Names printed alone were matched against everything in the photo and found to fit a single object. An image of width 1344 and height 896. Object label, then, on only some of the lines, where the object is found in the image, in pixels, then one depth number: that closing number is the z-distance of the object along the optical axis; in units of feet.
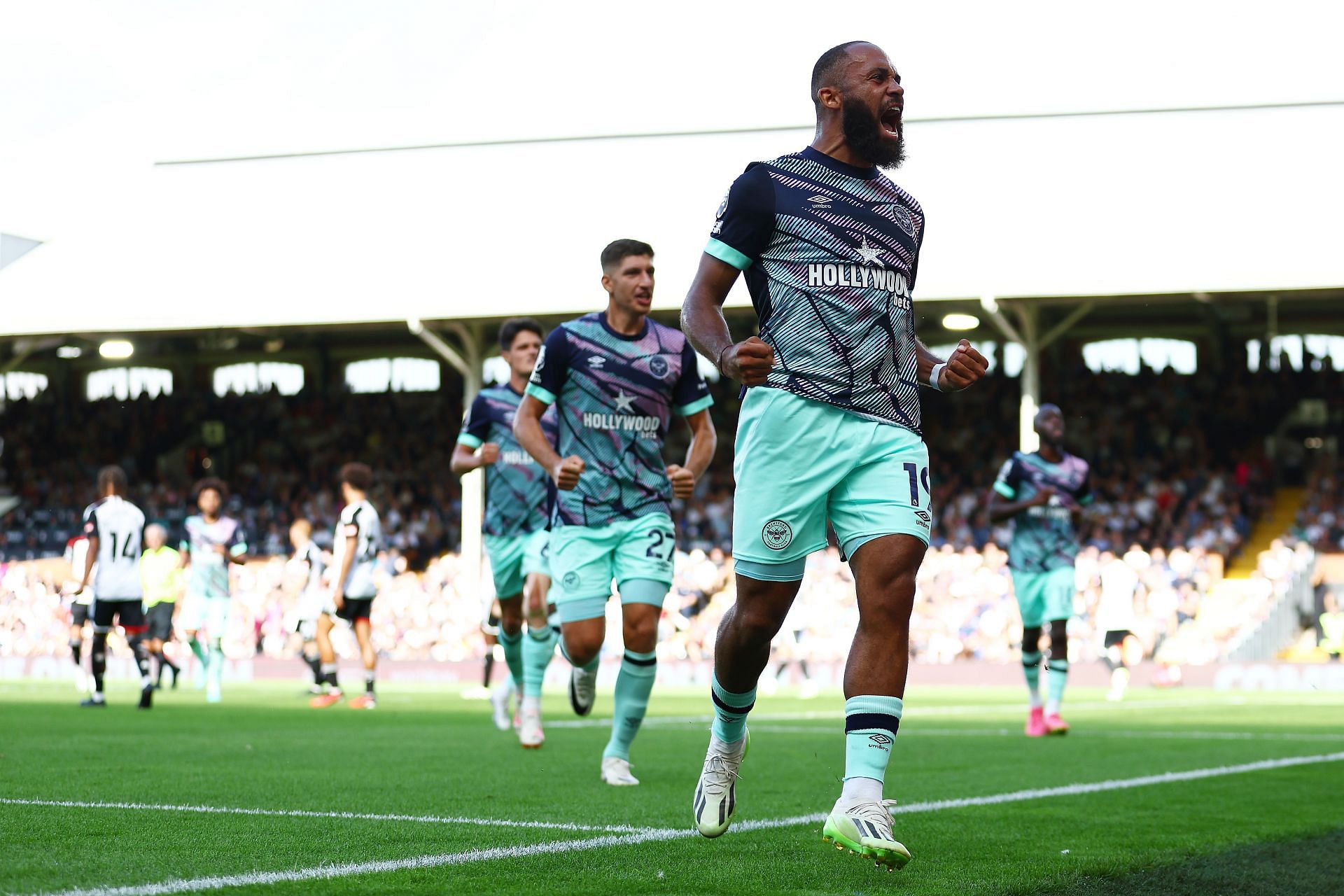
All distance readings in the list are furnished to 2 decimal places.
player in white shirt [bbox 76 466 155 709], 47.85
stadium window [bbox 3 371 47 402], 130.31
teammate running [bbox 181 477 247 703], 57.72
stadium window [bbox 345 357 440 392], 119.75
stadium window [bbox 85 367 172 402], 126.72
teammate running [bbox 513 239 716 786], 25.59
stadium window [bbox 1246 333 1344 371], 99.76
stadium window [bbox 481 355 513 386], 113.29
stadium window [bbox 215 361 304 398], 123.44
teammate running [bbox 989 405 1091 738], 40.14
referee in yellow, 59.52
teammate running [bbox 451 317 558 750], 33.53
